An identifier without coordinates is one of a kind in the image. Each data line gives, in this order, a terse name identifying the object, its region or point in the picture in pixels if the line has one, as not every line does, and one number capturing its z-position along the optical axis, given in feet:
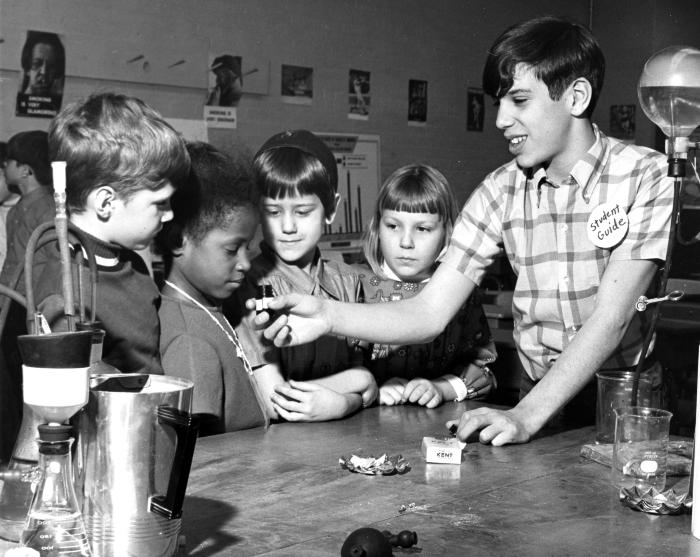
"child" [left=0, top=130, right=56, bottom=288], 11.60
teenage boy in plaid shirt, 6.87
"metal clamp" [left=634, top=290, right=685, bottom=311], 5.48
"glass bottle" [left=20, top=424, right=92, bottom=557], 3.33
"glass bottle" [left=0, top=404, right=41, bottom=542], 3.84
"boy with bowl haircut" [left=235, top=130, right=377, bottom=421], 7.52
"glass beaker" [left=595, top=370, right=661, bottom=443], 6.02
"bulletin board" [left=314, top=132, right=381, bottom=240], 16.11
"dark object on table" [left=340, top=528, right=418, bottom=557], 3.79
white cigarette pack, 5.58
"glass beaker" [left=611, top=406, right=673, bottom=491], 5.14
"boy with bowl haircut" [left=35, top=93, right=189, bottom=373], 6.24
